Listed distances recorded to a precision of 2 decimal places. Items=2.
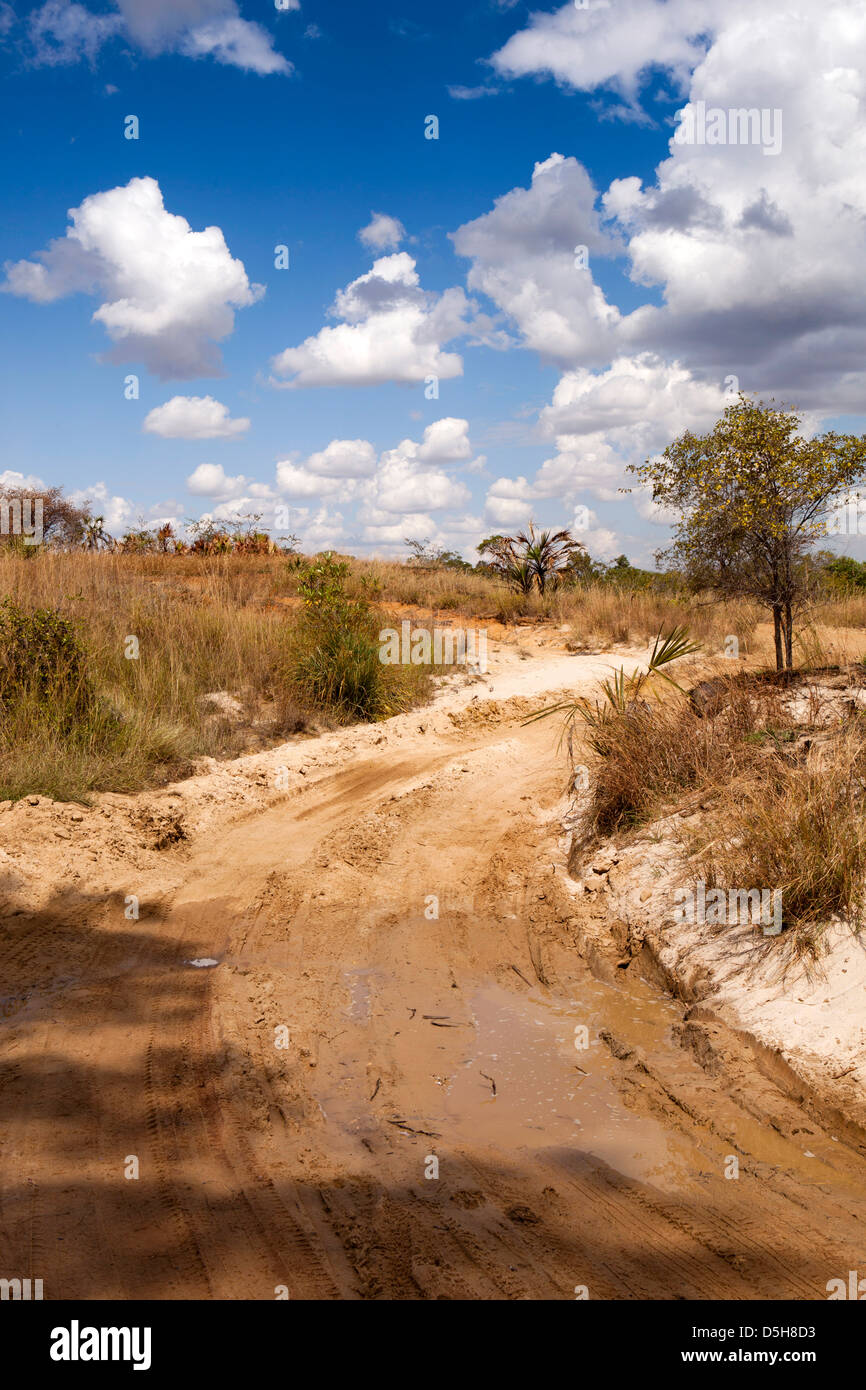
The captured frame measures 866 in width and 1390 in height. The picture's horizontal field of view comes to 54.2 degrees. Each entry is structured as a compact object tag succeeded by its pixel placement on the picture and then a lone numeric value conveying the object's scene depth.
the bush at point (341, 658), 10.11
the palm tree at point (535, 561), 18.72
